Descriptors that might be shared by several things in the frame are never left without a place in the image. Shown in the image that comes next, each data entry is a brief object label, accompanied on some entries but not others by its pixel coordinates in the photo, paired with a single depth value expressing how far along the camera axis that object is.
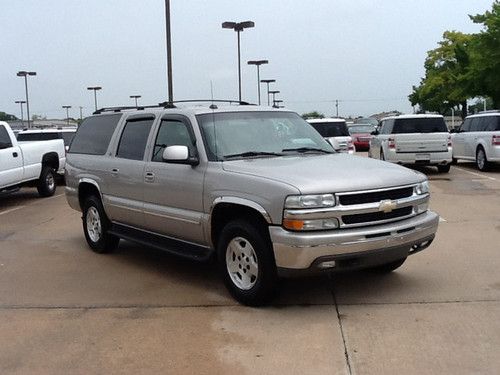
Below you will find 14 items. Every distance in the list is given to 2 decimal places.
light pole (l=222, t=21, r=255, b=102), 30.48
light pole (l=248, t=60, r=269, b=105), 42.38
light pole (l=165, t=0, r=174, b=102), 19.75
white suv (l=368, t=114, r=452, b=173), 16.45
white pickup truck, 12.56
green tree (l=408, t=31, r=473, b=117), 45.82
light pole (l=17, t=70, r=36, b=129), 44.50
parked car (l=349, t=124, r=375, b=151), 31.25
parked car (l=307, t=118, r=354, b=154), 18.08
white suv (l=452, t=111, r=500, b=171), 16.16
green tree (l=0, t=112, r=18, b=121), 78.94
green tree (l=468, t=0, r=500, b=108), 28.33
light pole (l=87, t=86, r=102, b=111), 46.33
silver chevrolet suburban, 4.80
